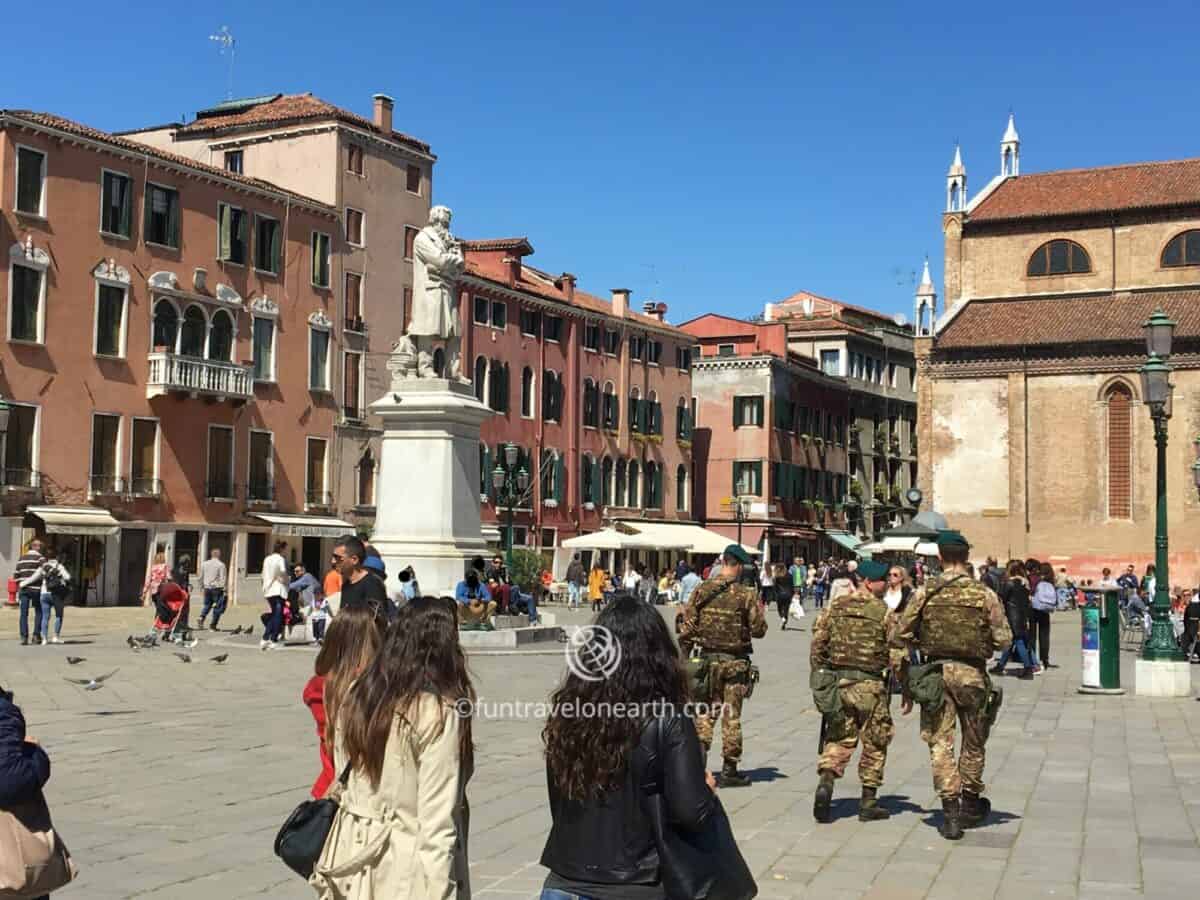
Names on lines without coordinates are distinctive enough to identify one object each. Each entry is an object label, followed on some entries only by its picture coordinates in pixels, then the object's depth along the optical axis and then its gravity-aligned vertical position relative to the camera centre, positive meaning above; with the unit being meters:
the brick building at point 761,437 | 63.47 +4.41
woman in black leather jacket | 3.79 -0.63
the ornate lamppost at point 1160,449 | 17.86 +1.21
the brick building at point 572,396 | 50.97 +5.19
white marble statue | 21.45 +3.47
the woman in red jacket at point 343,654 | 5.13 -0.46
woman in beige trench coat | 4.19 -0.73
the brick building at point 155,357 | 35.44 +4.48
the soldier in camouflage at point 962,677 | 8.54 -0.82
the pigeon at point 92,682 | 14.28 -1.60
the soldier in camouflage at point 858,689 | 8.77 -0.92
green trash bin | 17.91 -1.30
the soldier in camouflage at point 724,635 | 9.64 -0.67
